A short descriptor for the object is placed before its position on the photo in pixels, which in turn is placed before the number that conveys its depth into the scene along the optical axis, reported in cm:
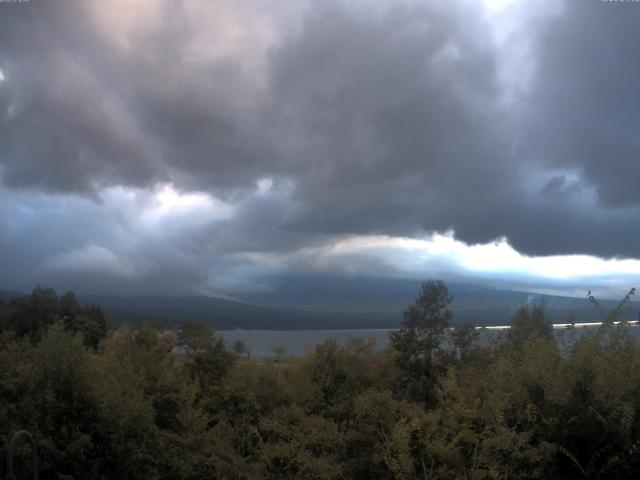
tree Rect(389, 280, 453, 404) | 1631
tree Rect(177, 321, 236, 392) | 1346
